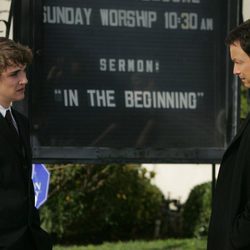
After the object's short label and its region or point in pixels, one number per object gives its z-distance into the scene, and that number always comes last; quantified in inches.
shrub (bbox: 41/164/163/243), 767.1
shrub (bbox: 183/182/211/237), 827.4
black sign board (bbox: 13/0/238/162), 382.0
